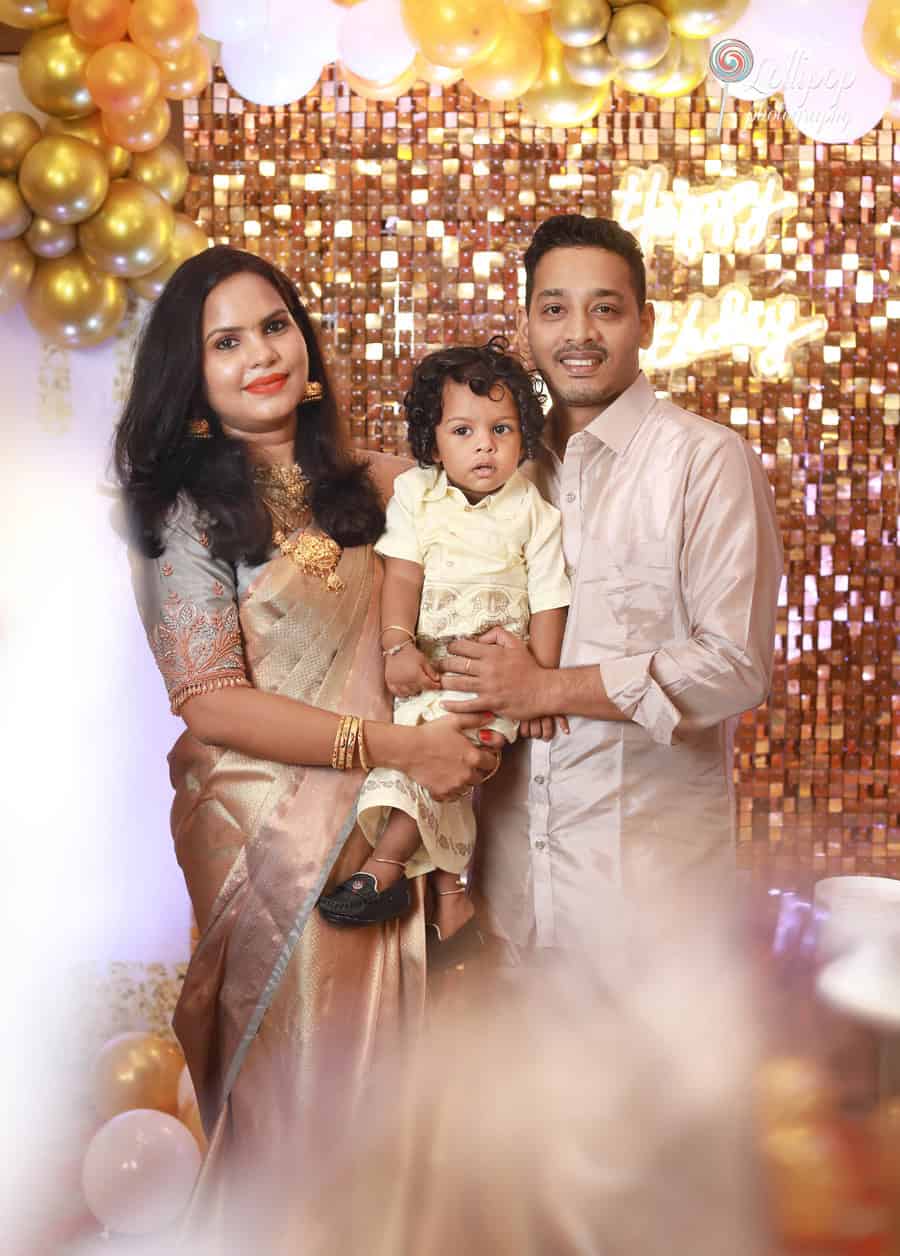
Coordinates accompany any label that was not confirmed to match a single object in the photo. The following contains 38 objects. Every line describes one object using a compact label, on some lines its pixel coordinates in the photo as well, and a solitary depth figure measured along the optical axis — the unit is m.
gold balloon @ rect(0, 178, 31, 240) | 2.68
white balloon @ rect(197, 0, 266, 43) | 2.82
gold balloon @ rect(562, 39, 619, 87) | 2.81
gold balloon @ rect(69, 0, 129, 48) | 2.64
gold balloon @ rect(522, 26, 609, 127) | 2.92
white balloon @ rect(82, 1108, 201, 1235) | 2.16
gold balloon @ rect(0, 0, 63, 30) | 2.70
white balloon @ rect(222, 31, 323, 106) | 2.92
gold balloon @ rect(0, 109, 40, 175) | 2.69
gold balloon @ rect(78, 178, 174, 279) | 2.73
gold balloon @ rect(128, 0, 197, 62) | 2.67
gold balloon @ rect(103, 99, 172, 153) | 2.73
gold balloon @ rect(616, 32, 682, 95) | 2.84
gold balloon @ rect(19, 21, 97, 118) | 2.69
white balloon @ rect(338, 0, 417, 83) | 2.86
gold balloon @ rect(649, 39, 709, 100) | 2.86
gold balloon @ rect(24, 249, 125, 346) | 2.82
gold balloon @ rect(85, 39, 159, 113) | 2.62
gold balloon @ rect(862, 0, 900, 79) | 2.72
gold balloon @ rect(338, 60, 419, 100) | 2.99
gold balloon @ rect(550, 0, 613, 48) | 2.72
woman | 1.66
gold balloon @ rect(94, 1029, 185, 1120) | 2.65
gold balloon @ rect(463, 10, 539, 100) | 2.81
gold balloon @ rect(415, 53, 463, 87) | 2.94
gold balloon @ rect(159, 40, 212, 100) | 2.79
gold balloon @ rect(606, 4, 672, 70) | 2.72
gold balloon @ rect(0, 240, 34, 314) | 2.75
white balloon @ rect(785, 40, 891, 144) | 2.94
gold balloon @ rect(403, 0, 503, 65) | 2.68
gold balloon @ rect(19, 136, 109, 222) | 2.64
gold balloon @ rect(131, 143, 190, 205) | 2.87
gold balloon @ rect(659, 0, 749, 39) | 2.71
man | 1.68
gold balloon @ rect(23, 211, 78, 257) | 2.74
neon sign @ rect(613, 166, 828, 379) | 3.53
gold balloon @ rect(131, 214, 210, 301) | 2.89
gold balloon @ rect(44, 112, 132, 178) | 2.76
